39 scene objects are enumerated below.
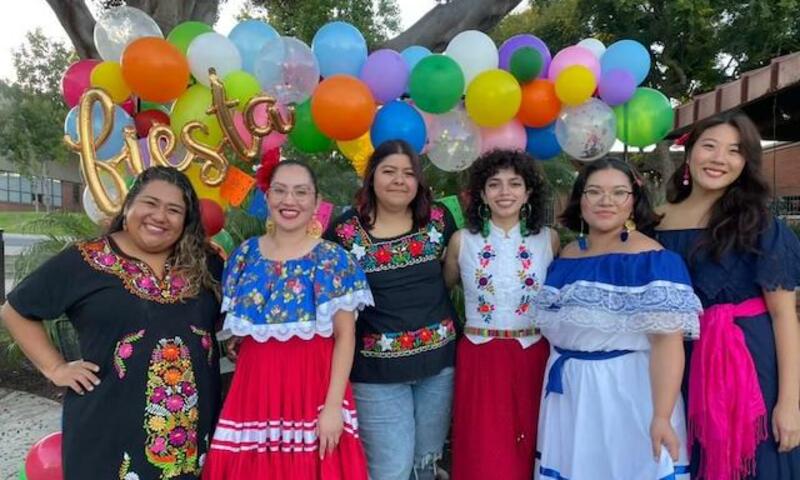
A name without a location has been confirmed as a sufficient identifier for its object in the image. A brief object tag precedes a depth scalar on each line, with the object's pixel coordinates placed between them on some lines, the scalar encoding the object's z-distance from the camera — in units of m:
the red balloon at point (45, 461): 2.95
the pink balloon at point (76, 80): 3.48
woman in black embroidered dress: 2.21
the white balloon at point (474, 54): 3.57
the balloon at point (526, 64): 3.52
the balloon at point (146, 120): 3.53
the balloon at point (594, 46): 3.69
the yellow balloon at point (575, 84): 3.43
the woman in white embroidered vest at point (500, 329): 2.61
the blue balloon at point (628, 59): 3.57
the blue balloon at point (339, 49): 3.45
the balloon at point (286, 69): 3.37
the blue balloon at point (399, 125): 3.41
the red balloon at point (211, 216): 3.04
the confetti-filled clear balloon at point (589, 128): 3.56
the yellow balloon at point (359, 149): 3.59
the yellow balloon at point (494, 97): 3.38
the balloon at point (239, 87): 3.26
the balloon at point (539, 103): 3.54
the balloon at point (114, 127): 3.27
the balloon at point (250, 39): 3.45
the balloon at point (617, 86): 3.55
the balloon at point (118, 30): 3.45
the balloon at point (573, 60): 3.51
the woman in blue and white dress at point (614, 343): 2.19
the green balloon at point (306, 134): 3.52
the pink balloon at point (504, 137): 3.59
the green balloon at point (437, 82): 3.36
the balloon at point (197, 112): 3.30
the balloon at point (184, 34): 3.44
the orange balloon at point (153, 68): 3.12
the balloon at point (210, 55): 3.28
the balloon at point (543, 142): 3.76
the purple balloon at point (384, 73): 3.43
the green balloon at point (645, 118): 3.61
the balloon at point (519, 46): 3.61
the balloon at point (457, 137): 3.65
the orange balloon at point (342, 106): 3.23
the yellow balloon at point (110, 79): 3.31
